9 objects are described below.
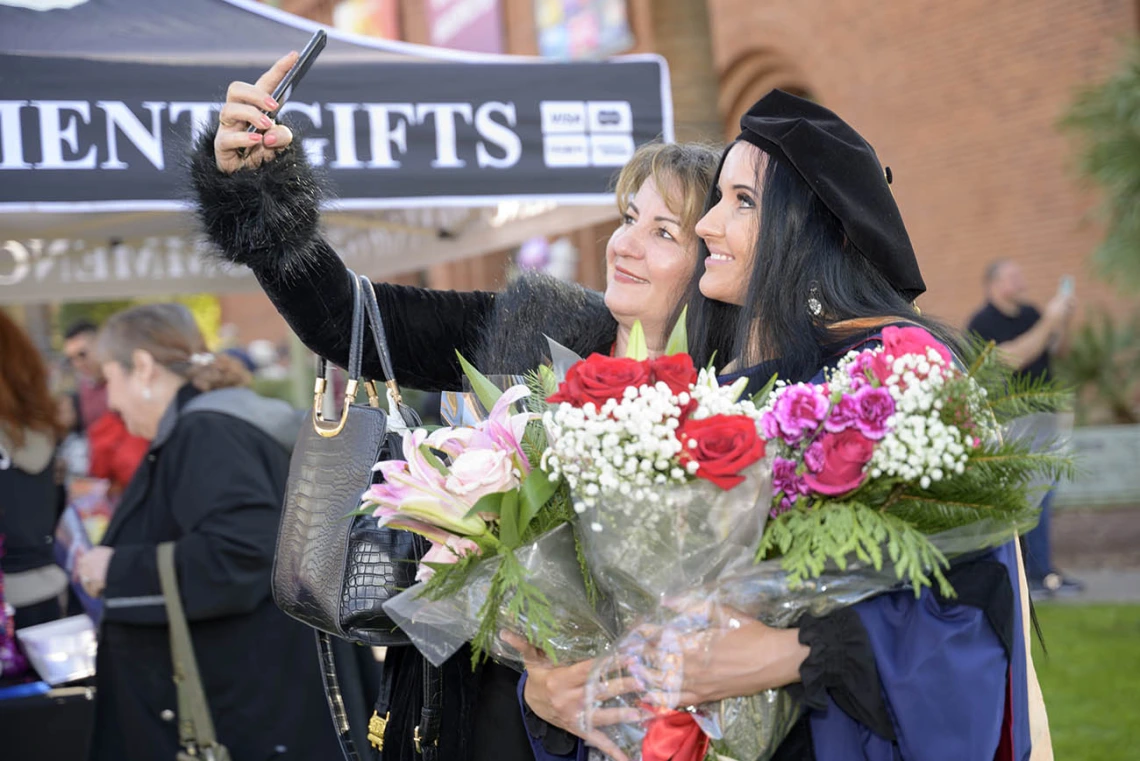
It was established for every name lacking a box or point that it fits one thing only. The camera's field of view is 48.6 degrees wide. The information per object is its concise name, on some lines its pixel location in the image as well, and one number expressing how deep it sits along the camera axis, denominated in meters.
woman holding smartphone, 2.67
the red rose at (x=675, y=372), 1.97
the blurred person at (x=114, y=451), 5.63
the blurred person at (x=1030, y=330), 7.59
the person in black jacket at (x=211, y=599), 3.86
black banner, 3.42
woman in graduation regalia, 1.97
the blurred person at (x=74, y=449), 7.73
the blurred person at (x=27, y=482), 4.62
